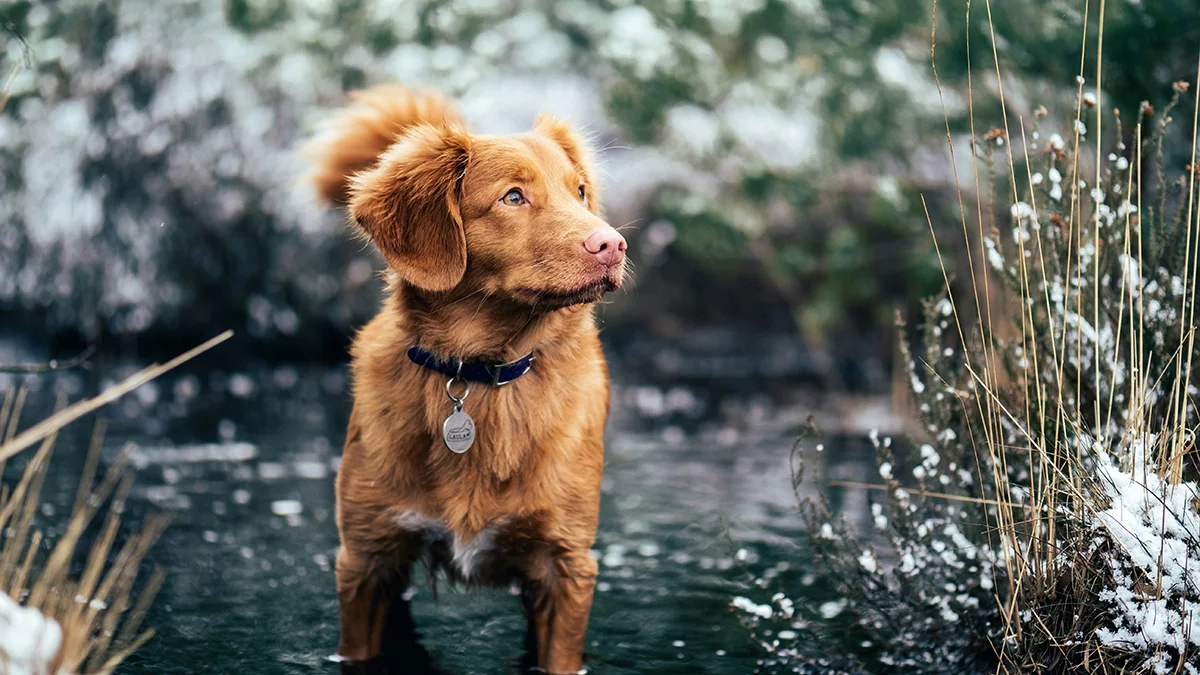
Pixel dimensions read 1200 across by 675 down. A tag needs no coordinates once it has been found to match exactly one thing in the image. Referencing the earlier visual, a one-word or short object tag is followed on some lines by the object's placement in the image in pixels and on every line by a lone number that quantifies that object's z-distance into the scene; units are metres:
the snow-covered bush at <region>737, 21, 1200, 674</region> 2.37
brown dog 2.95
